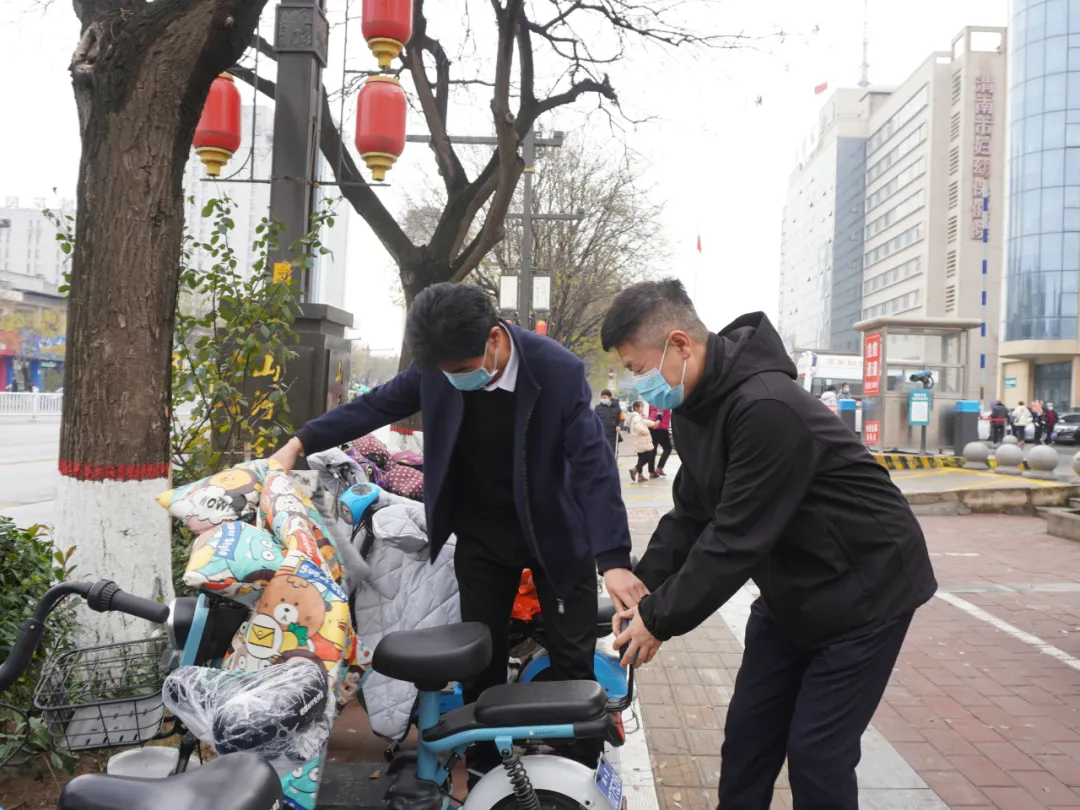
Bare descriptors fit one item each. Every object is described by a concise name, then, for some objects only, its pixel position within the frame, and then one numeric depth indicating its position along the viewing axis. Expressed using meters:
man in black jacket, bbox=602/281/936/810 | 2.12
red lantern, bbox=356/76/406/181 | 6.86
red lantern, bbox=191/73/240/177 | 6.80
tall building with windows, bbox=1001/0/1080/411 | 56.75
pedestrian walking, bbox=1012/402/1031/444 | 29.58
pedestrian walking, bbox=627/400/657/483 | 16.34
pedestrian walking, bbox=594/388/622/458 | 18.05
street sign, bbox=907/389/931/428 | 16.27
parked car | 33.31
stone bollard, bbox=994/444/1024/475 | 14.64
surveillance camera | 16.62
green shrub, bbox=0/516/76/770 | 3.00
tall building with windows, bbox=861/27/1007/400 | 73.00
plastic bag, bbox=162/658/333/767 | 1.96
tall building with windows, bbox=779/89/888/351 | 104.31
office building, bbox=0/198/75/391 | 43.44
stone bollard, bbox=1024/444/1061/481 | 13.84
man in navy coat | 2.91
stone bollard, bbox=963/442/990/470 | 15.56
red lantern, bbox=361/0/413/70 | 6.49
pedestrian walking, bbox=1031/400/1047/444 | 31.88
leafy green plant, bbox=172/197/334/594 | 4.62
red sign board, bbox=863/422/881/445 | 16.56
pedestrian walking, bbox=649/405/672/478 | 17.47
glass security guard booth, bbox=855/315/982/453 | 16.59
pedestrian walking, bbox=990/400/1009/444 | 29.06
